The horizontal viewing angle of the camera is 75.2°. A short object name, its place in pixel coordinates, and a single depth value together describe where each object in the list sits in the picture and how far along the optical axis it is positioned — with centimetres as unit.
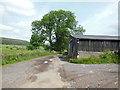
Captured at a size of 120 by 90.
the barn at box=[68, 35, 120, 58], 1153
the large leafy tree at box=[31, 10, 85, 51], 2820
